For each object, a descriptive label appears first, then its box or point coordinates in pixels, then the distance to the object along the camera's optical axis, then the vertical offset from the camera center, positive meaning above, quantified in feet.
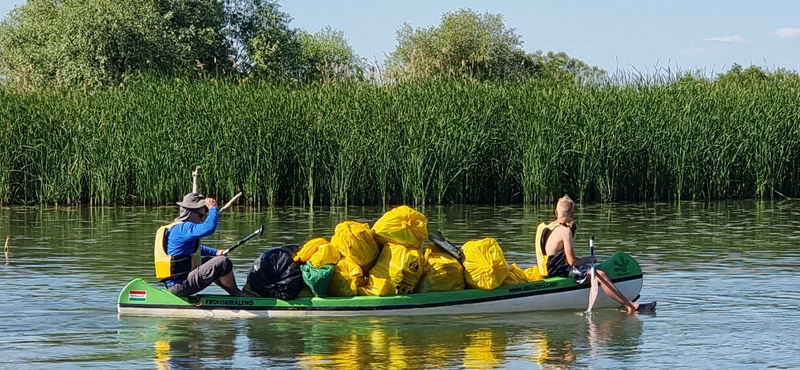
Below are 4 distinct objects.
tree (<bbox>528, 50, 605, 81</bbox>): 256.73 +32.46
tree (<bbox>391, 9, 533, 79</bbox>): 235.40 +30.05
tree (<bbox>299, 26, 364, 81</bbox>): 283.79 +35.95
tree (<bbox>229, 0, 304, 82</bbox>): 180.34 +24.59
